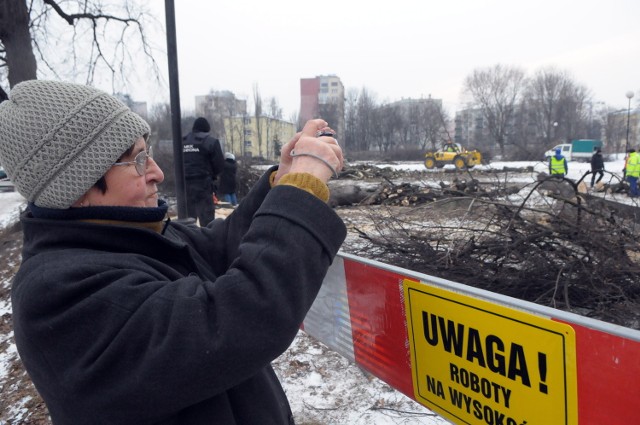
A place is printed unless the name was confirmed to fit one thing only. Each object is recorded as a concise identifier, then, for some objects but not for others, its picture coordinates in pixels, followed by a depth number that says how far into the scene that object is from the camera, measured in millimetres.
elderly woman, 892
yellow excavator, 30156
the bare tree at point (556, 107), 63812
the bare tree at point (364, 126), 67062
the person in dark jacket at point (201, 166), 7613
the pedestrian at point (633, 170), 15133
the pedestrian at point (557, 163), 17203
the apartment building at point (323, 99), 58594
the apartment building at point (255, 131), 63688
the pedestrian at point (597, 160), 19469
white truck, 40550
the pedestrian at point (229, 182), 10536
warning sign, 1160
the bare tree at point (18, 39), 8586
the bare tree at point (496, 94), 65438
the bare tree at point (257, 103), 57969
